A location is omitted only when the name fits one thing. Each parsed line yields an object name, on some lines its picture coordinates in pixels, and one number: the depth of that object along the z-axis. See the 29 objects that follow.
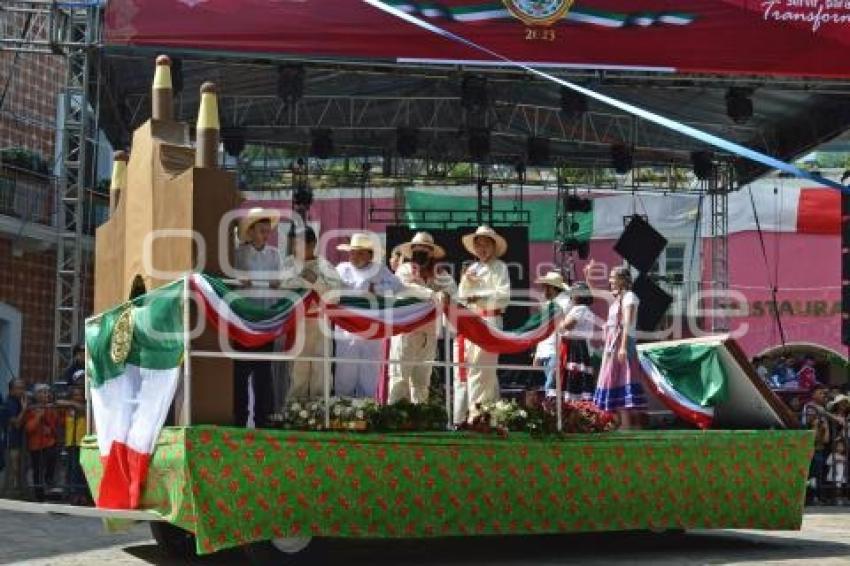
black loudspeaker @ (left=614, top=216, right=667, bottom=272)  21.67
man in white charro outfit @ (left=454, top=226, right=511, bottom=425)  9.98
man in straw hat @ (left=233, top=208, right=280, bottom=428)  8.94
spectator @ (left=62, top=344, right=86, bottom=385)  16.50
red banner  16.30
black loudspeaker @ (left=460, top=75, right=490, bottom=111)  17.69
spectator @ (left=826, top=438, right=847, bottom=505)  16.52
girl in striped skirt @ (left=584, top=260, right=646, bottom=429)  10.28
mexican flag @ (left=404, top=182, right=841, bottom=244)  31.62
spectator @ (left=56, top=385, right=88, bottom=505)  15.16
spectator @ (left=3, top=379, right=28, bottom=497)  15.84
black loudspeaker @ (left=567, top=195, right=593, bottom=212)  23.14
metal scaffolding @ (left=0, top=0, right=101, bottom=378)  16.88
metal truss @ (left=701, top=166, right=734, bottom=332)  21.95
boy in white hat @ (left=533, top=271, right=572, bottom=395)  10.65
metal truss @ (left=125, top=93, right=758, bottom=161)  19.92
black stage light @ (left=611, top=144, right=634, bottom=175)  21.20
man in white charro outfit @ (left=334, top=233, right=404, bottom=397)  9.87
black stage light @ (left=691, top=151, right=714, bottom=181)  21.88
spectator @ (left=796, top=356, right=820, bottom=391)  21.66
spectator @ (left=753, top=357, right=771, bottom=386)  20.12
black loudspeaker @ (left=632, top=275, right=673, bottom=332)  20.95
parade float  8.19
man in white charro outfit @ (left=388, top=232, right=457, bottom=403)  10.06
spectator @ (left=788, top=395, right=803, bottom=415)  16.95
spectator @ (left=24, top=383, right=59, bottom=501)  15.69
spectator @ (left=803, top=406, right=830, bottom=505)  16.48
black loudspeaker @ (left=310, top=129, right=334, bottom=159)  20.73
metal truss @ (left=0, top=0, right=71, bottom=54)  16.78
